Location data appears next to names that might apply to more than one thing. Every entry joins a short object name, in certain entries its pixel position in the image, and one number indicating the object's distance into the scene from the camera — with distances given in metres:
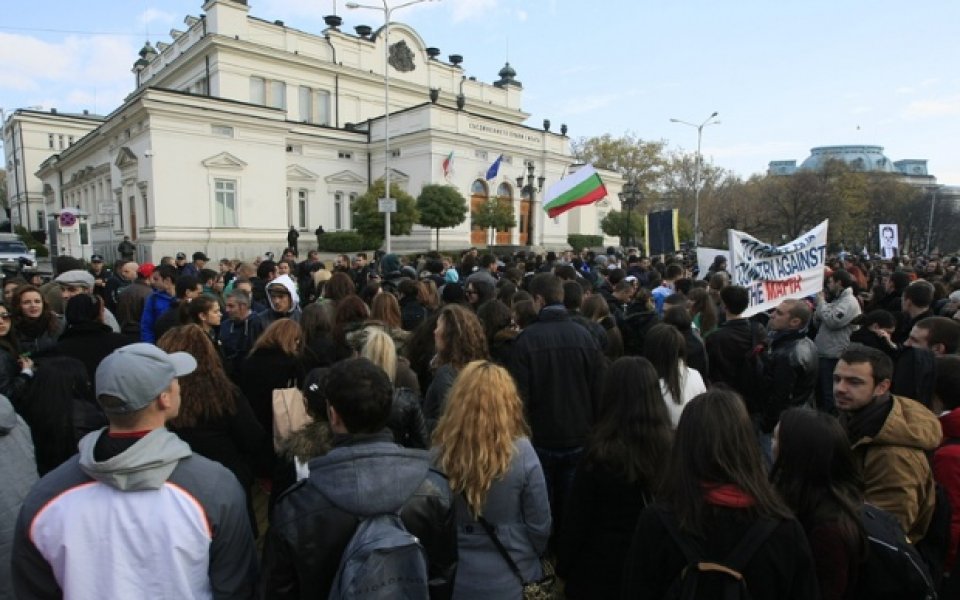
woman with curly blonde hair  2.56
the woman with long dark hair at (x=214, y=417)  2.96
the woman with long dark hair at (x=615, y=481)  2.64
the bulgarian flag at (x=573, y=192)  16.05
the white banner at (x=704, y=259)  10.91
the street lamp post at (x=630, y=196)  27.10
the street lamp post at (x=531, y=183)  27.19
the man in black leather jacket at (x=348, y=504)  1.81
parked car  19.31
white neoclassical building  28.45
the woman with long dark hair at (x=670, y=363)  3.68
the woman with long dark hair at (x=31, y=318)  4.81
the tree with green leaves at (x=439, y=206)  32.19
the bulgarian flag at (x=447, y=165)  35.29
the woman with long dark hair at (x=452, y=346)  3.66
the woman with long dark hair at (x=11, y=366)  3.60
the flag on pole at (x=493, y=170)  34.04
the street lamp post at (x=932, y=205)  50.78
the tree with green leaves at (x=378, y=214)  30.48
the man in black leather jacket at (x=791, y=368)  4.45
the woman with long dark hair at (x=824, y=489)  2.04
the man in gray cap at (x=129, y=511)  1.82
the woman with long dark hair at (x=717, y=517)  1.81
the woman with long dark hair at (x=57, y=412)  3.28
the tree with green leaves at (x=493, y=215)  35.75
